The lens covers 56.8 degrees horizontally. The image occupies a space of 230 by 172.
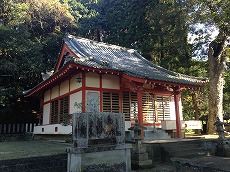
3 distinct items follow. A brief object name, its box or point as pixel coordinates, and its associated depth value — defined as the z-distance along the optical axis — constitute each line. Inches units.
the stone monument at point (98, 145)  233.1
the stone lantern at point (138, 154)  302.0
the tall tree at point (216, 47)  491.2
